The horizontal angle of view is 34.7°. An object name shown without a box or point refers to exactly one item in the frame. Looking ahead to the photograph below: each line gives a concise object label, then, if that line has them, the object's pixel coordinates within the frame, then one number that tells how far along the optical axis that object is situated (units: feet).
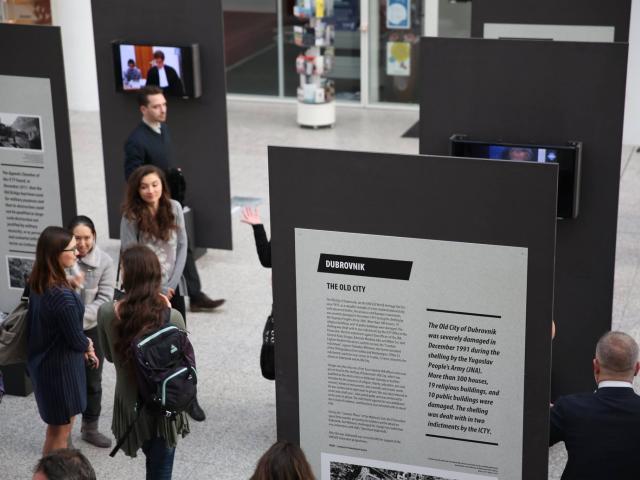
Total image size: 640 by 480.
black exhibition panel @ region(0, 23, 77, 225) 19.89
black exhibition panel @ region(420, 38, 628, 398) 18.94
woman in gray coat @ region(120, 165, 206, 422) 20.99
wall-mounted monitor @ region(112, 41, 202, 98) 28.63
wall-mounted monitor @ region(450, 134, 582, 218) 19.02
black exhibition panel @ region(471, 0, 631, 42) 25.20
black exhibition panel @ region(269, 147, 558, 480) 12.21
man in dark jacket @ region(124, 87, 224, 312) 25.84
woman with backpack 15.48
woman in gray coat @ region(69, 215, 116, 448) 19.08
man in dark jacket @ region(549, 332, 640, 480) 13.24
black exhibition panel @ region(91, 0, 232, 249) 29.09
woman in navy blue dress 16.93
